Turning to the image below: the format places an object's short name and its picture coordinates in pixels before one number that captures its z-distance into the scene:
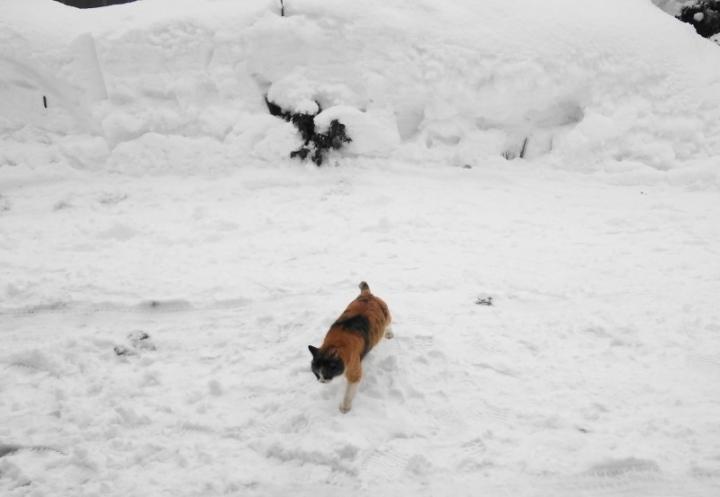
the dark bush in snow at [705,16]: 12.41
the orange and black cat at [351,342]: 3.87
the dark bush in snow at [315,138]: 9.61
